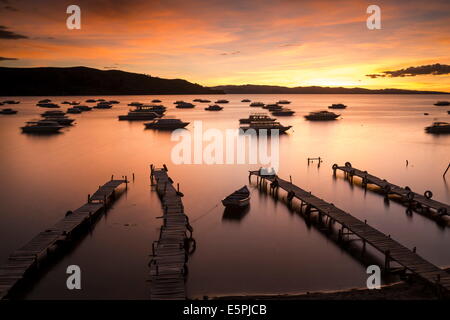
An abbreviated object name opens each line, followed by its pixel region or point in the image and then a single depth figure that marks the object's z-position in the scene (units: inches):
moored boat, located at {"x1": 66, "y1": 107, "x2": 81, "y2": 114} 4704.7
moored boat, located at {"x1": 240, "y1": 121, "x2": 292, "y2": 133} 2981.1
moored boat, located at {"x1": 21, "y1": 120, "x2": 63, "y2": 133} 2874.0
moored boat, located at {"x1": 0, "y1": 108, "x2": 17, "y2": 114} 4353.6
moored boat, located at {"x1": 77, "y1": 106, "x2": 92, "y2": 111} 5073.8
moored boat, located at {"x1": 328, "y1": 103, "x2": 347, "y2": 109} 6169.8
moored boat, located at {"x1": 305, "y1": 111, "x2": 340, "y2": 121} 4236.2
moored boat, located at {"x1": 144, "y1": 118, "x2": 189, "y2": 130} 3157.0
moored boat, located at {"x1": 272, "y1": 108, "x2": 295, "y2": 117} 4652.6
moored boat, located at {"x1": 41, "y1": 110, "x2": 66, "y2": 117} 3631.9
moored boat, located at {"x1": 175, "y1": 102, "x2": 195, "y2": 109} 6230.3
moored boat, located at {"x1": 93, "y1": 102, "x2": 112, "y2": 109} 5698.8
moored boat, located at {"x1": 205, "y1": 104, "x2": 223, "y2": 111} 5174.7
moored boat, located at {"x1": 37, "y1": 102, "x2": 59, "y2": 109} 5106.3
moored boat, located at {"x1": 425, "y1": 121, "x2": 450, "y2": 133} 3019.9
